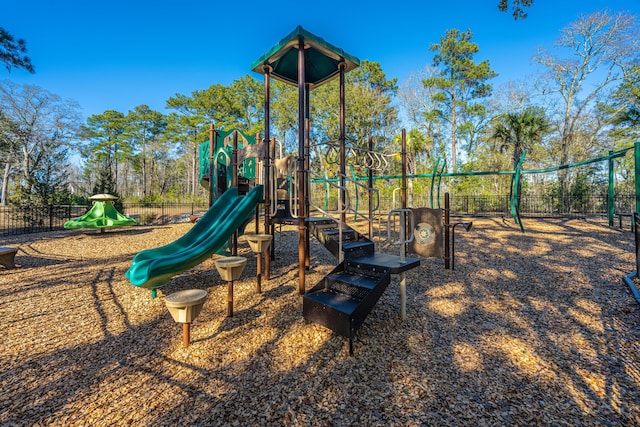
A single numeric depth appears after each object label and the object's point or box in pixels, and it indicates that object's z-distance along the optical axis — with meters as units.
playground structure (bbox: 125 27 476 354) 3.21
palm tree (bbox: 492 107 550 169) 16.83
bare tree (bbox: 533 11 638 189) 20.97
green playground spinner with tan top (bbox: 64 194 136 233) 10.39
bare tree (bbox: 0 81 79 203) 21.53
